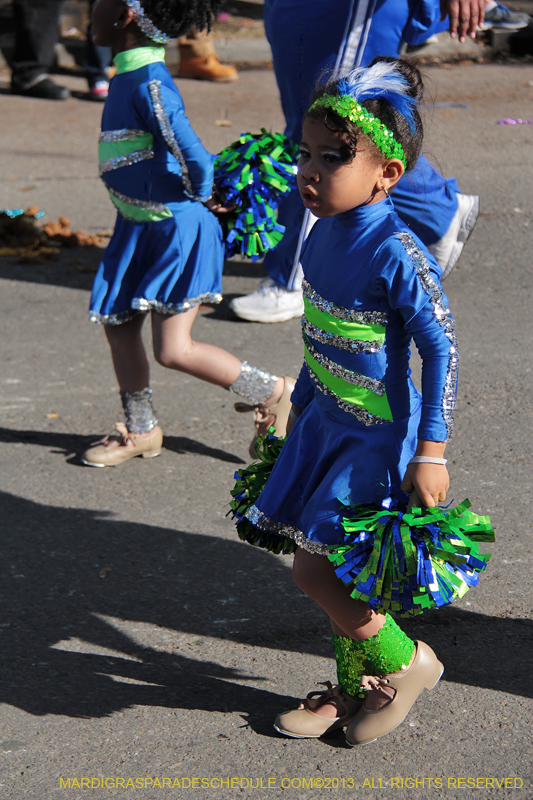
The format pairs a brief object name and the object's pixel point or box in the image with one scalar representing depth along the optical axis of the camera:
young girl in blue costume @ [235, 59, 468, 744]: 4.14
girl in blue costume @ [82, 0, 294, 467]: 6.63
